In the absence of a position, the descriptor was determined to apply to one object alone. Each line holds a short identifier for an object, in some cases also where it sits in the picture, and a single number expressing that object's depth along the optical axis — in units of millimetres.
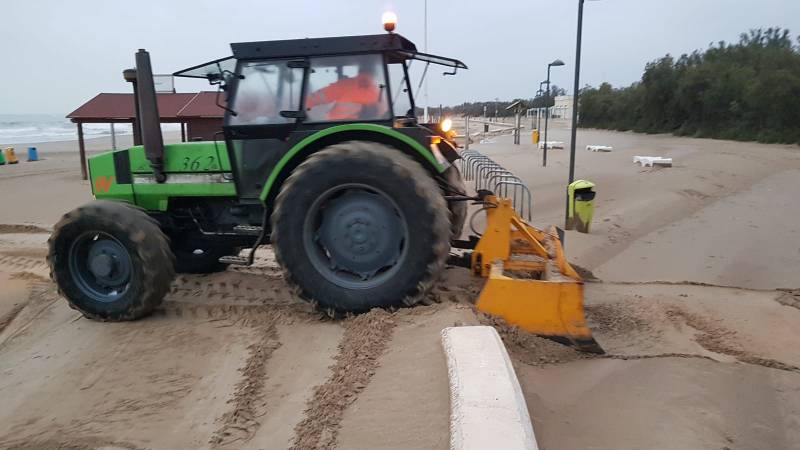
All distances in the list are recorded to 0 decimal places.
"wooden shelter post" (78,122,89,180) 16484
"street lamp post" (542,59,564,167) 16469
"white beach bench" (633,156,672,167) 15268
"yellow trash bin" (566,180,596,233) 8234
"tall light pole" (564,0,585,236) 8783
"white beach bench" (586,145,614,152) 21812
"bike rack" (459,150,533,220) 8636
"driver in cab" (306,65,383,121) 4473
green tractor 3967
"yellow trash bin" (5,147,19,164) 23500
